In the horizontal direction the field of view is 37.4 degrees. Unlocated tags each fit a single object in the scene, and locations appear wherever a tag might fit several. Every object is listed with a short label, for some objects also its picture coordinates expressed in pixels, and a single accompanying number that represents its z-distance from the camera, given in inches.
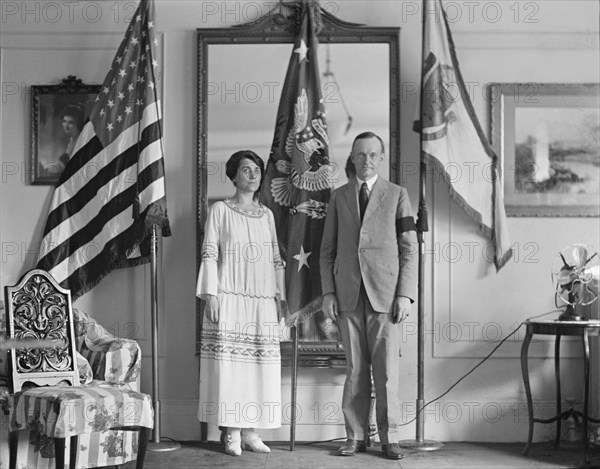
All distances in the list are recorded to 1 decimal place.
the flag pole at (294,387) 201.6
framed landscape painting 215.9
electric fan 195.9
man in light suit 189.5
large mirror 215.5
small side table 185.2
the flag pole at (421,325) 203.2
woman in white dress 193.5
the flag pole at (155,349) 203.3
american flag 208.8
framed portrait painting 220.1
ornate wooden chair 156.3
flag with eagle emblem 205.3
